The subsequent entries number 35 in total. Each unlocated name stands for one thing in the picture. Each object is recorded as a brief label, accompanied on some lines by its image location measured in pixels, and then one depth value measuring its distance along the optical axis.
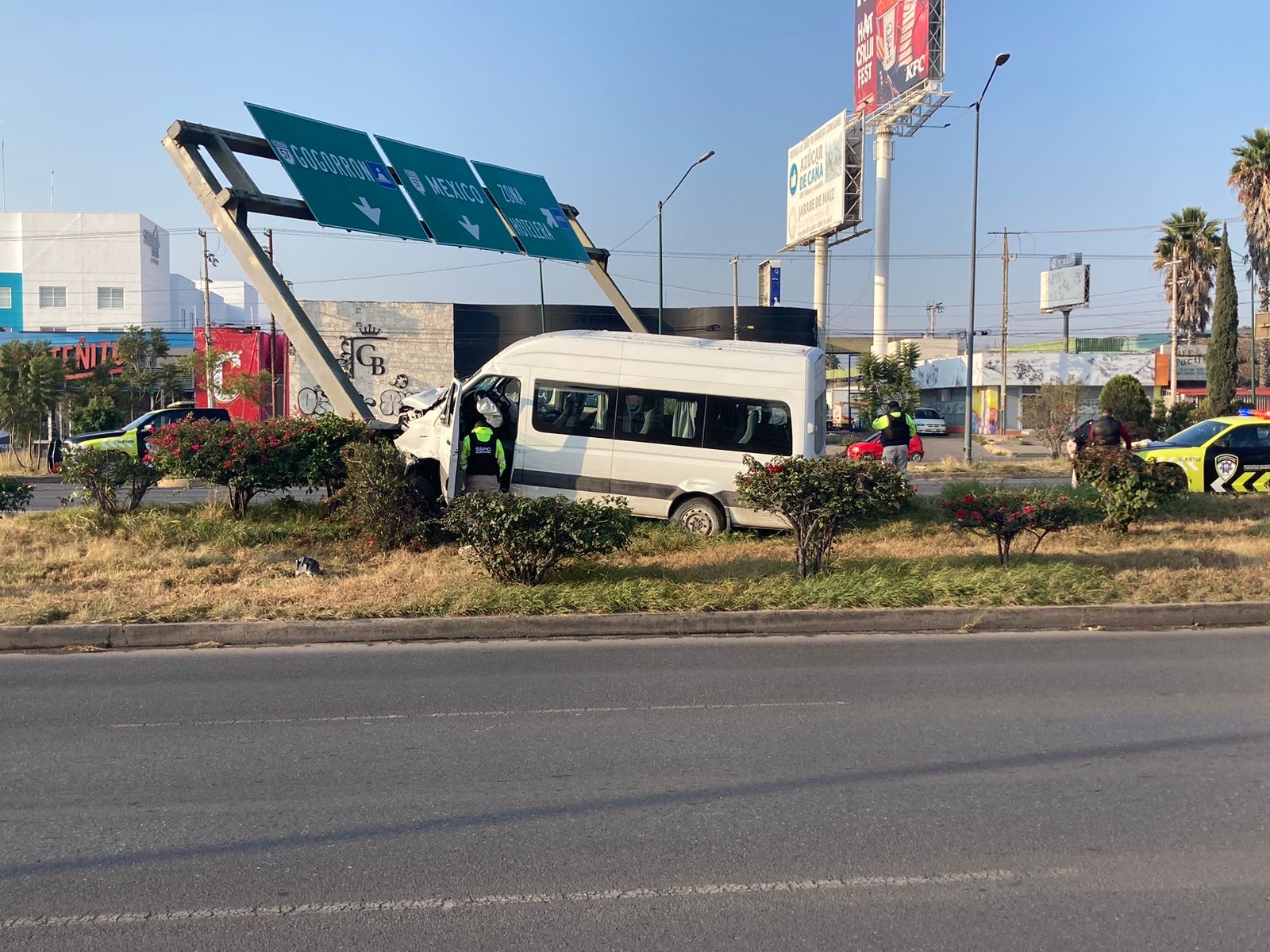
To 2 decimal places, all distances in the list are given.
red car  16.89
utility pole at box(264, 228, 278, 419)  47.22
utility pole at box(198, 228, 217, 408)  45.44
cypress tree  41.22
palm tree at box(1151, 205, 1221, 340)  50.19
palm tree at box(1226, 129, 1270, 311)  45.47
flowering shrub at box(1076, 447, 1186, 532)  12.98
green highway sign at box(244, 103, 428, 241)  17.39
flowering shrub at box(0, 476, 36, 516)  13.96
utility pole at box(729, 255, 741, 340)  46.56
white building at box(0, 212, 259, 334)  85.94
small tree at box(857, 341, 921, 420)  32.81
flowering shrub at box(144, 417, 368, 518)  13.09
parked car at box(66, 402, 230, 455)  23.17
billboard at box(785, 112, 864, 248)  46.38
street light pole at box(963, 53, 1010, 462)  29.23
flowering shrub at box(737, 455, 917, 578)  10.50
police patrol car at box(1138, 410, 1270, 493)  17.89
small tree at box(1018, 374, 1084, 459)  31.67
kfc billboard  46.28
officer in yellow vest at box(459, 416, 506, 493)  13.52
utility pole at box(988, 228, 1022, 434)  53.62
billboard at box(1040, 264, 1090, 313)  61.84
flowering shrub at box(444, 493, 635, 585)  10.14
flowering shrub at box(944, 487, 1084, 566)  11.20
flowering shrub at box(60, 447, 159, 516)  13.02
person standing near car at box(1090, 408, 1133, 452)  15.07
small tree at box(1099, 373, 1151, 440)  32.88
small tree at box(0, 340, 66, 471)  26.56
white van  13.59
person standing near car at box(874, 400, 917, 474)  16.81
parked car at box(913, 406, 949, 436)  53.06
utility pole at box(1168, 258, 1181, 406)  44.98
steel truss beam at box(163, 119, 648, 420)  15.64
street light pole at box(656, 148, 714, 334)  31.70
